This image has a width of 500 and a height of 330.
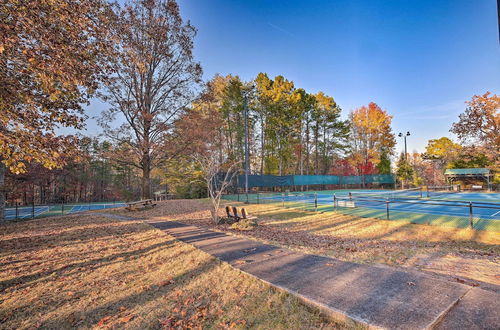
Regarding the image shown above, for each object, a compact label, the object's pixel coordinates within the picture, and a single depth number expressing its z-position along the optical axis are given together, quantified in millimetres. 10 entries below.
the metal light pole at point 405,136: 30645
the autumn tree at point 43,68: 3768
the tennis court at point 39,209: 18142
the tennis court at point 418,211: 8484
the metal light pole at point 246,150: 17805
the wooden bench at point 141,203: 13695
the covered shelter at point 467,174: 24844
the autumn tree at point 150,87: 14695
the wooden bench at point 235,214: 9021
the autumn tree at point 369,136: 36500
